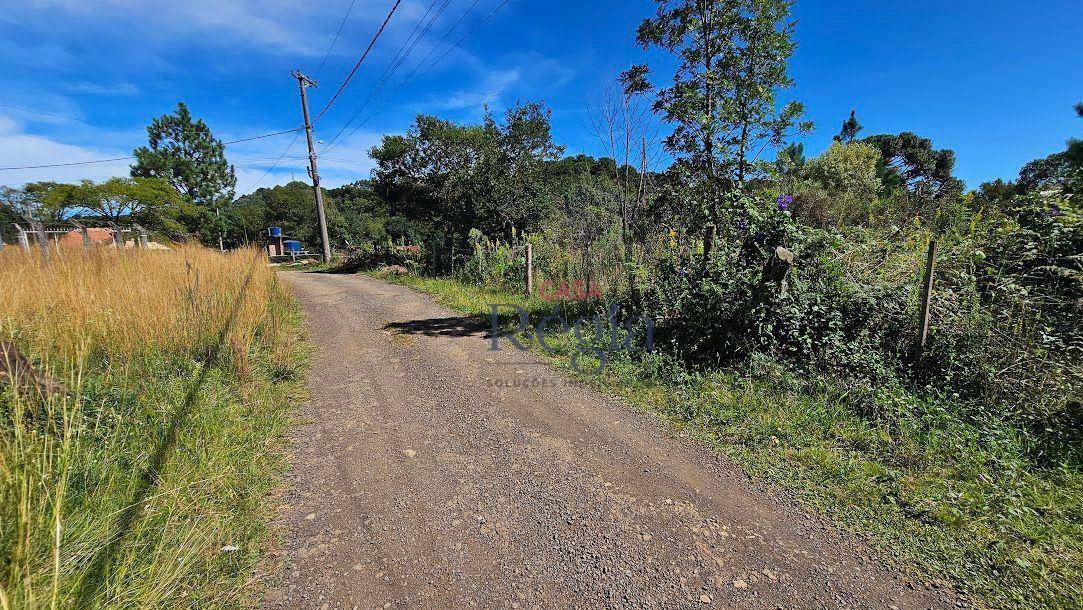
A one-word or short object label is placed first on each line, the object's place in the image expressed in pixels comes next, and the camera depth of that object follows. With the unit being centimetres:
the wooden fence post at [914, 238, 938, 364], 392
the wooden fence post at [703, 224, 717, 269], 527
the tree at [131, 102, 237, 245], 3416
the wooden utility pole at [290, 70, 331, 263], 1922
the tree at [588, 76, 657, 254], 712
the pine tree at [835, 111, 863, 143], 3981
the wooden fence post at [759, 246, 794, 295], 430
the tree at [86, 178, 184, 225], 2731
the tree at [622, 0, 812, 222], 529
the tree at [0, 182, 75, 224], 2473
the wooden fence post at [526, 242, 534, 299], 883
